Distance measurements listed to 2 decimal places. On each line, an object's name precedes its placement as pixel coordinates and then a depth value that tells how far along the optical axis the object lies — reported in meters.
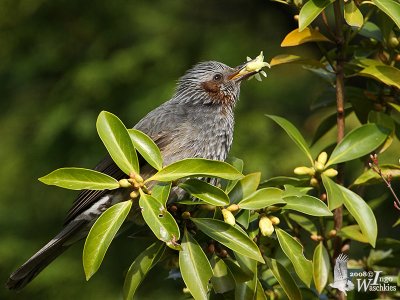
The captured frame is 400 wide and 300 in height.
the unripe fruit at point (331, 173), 5.85
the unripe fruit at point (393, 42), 6.41
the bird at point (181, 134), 7.42
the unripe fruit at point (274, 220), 5.60
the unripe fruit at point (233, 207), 5.55
